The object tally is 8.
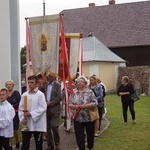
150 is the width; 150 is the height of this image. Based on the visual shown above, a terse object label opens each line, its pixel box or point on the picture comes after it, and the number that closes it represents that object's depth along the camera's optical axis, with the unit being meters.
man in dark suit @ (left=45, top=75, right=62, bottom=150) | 9.15
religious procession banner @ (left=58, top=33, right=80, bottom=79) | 11.40
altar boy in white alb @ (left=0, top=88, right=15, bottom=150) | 7.65
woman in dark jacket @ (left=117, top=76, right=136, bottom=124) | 13.70
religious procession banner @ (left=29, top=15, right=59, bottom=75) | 9.80
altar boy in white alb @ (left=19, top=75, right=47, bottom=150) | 7.55
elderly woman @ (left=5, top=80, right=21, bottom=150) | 8.97
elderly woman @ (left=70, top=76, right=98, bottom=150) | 8.38
